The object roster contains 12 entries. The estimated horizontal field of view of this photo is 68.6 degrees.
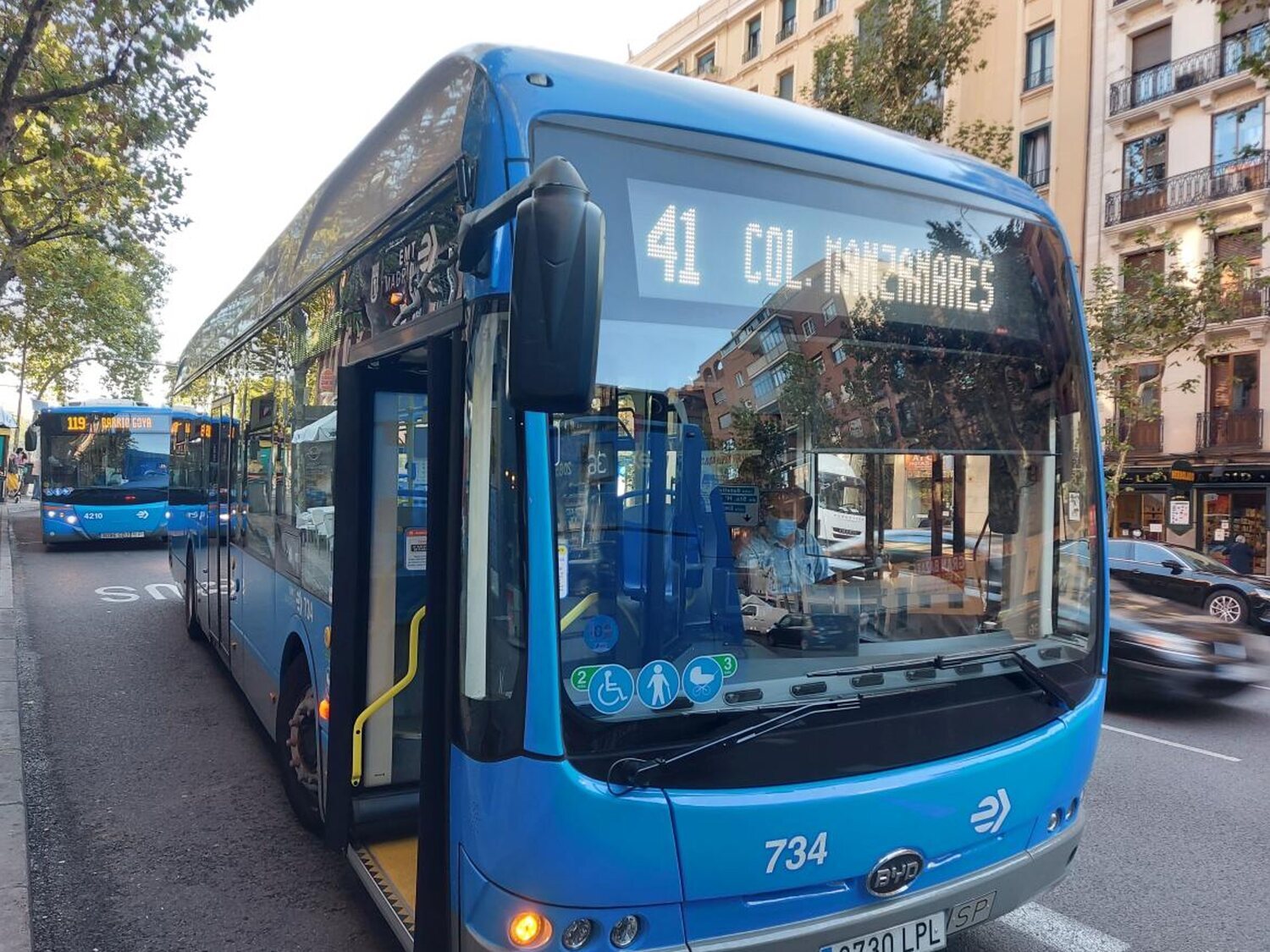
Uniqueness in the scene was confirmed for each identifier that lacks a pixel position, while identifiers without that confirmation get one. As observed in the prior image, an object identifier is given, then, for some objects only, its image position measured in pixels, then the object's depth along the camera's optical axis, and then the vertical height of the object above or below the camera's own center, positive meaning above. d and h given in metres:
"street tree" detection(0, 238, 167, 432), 22.47 +4.00
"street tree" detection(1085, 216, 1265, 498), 16.69 +2.65
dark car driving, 7.80 -1.69
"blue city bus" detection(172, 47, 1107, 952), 2.40 -0.21
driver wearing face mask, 2.79 -0.30
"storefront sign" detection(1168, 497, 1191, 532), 24.42 -1.45
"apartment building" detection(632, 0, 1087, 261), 26.23 +10.88
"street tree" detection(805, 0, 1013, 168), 16.31 +7.04
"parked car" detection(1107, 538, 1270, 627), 13.95 -1.84
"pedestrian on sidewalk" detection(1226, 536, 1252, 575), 20.16 -2.11
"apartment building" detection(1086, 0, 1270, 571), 23.09 +6.60
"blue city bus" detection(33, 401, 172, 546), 17.64 -0.43
